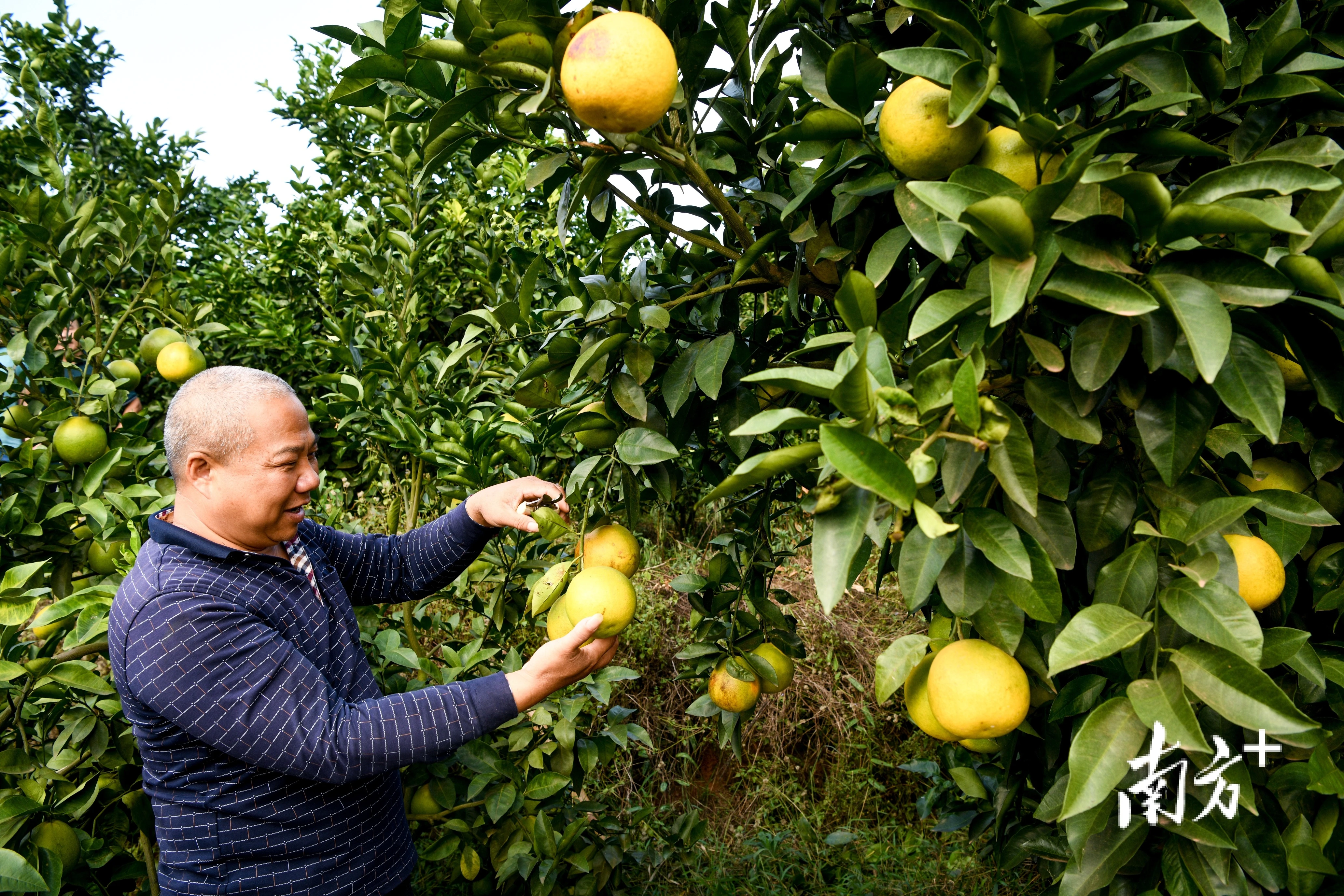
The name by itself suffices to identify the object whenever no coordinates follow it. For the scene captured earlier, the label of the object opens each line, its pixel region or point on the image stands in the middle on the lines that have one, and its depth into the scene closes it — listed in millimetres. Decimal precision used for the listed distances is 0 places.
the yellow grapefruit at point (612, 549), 1300
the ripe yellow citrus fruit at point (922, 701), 1062
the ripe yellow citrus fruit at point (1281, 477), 1081
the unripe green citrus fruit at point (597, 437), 1249
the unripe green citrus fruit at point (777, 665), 1448
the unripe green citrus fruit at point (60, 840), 1593
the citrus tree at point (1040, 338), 776
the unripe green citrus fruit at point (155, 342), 2314
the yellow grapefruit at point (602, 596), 1218
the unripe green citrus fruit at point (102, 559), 1947
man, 1316
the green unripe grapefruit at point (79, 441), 1955
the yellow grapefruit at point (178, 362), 2223
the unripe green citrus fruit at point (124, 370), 2166
